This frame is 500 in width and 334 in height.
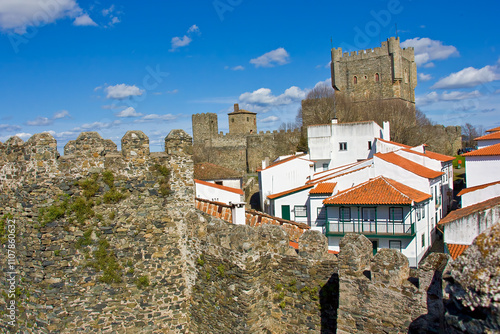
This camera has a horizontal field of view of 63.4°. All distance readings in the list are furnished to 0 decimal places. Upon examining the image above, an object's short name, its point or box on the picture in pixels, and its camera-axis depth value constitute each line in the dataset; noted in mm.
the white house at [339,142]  37375
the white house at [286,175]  33312
